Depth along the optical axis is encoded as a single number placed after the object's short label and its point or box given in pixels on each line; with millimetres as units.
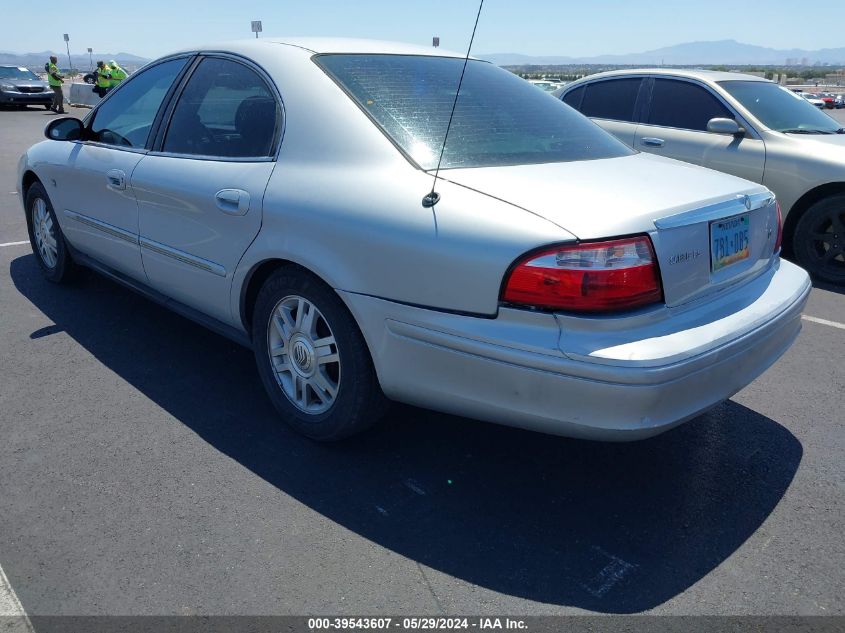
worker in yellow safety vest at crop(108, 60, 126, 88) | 20275
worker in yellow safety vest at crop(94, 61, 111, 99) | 20000
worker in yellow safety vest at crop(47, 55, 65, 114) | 21766
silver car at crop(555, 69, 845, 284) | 5816
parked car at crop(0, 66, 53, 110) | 23516
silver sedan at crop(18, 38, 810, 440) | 2309
